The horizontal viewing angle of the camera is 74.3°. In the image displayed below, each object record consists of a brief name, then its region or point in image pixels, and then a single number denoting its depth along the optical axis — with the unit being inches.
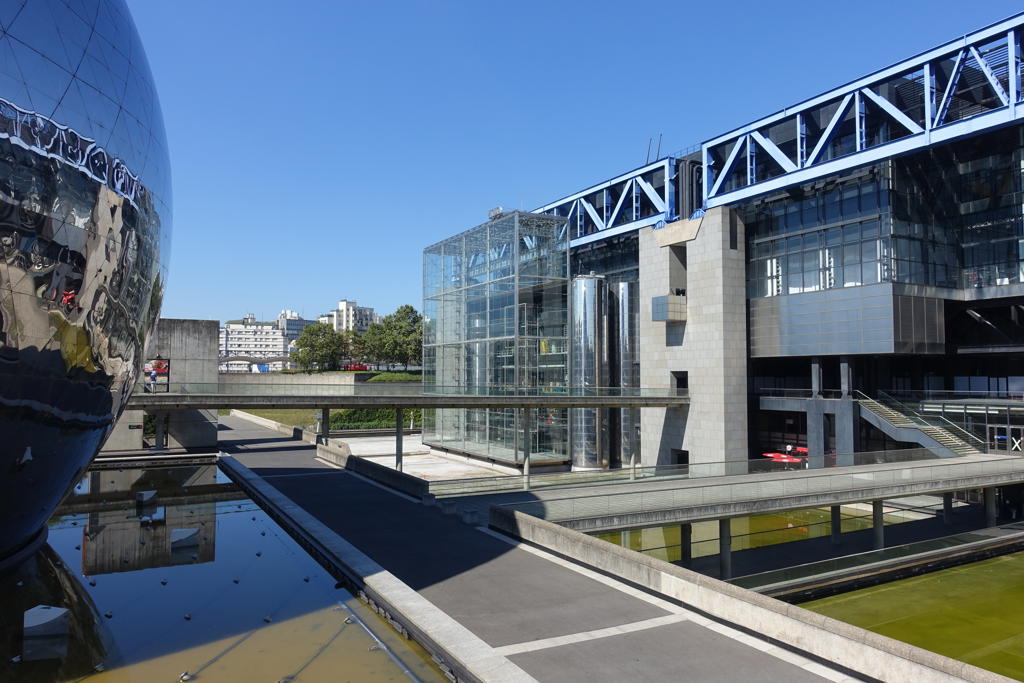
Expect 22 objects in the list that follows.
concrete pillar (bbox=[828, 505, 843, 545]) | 1103.6
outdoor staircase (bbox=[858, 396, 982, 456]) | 1337.4
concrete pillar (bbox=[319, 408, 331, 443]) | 1581.0
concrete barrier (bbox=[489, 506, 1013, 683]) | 351.9
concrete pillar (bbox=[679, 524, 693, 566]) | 973.2
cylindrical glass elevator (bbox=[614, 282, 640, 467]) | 1905.8
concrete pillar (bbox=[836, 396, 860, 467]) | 1479.6
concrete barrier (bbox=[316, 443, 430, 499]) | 920.9
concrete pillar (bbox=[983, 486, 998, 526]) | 1205.1
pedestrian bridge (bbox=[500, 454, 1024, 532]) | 801.6
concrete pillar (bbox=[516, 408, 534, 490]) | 1340.6
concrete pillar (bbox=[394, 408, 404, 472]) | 1359.7
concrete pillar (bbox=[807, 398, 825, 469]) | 1541.6
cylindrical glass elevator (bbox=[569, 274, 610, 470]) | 1822.1
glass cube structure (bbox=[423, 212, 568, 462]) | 1846.7
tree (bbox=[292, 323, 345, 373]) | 4399.6
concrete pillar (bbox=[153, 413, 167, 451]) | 1484.7
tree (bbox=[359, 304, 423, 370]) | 4134.1
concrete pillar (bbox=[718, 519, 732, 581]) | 927.7
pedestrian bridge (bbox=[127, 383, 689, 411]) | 1135.6
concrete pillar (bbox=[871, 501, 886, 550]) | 1077.8
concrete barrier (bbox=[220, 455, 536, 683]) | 379.9
